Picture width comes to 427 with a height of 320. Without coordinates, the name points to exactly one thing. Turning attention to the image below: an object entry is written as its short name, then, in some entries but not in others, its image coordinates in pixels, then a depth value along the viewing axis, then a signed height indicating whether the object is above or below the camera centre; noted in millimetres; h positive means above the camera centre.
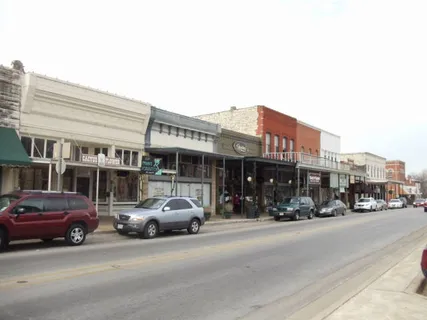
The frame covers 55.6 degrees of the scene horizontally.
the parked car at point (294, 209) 27062 -1049
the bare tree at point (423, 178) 129125 +5848
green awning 15066 +1524
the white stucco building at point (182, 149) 23109 +2331
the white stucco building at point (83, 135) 17547 +2660
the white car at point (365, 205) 42250 -1110
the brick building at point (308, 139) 40556 +5670
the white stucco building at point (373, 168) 60969 +4393
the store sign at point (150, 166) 20234 +1297
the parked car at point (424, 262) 7359 -1221
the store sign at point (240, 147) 30219 +3445
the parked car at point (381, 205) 45812 -1227
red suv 11582 -806
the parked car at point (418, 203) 61156 -1189
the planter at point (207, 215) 22994 -1314
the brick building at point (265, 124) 34594 +6125
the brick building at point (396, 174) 82419 +4411
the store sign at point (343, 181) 43625 +1430
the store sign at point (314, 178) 36875 +1460
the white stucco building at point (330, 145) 45969 +5741
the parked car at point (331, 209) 32406 -1205
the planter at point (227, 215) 25422 -1409
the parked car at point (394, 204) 54406 -1229
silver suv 15250 -1002
